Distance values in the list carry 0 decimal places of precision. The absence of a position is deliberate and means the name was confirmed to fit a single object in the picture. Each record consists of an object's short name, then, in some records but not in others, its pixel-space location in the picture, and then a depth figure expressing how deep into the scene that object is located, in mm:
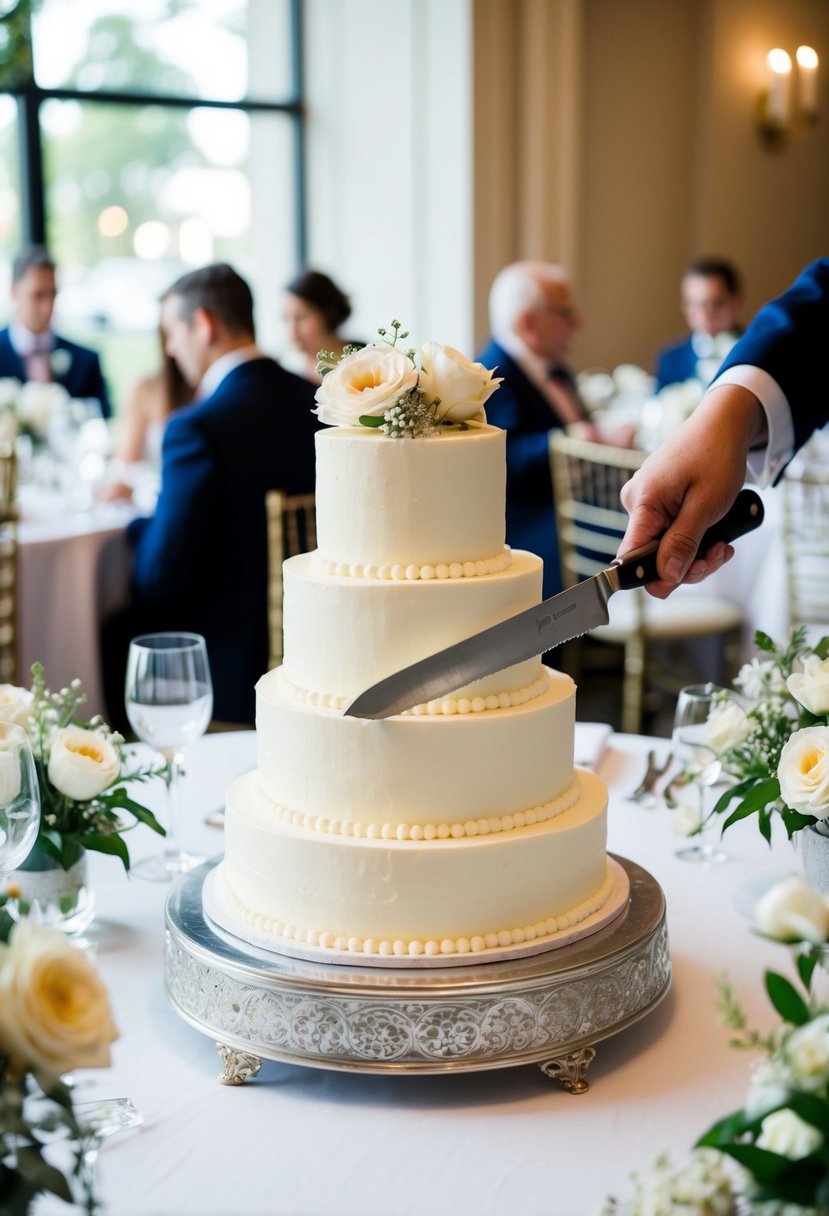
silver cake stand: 1444
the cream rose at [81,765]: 1790
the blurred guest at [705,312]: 8383
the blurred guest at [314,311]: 6477
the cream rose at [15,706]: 1892
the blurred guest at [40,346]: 7188
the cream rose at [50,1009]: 1005
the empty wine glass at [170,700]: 2109
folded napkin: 2453
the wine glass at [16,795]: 1484
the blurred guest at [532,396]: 5965
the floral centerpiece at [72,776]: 1798
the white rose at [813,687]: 1770
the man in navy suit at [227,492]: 4609
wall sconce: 9672
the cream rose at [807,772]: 1642
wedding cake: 1563
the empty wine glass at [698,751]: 2092
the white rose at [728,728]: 1939
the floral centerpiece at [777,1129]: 990
